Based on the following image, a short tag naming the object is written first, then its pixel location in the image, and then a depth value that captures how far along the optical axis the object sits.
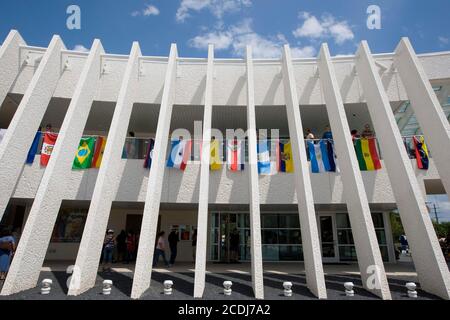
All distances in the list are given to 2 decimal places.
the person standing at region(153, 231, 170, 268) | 11.81
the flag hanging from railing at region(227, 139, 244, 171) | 11.14
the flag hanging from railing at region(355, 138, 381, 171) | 10.90
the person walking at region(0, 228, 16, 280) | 8.35
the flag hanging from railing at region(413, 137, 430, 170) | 10.92
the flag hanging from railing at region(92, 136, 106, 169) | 10.98
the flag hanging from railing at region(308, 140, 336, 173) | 10.91
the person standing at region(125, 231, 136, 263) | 13.53
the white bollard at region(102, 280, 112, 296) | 6.94
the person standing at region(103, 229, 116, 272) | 10.16
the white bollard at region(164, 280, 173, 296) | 7.09
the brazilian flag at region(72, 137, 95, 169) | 10.91
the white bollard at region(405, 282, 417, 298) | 7.09
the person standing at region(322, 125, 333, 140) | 11.58
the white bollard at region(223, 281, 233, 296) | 7.16
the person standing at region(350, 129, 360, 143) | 11.61
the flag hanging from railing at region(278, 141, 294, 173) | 11.20
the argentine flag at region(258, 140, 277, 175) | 11.12
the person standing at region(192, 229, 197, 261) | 14.99
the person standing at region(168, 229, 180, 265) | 12.89
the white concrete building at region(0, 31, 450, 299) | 7.53
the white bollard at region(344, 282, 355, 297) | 7.18
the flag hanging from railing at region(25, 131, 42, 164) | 10.61
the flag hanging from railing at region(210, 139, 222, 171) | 11.13
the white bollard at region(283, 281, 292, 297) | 7.09
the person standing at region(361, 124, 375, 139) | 11.71
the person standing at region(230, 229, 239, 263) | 14.27
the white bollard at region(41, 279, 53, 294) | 6.77
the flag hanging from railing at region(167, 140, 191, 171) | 11.07
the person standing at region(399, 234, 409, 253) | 19.62
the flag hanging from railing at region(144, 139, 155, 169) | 11.14
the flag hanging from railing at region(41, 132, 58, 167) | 10.66
